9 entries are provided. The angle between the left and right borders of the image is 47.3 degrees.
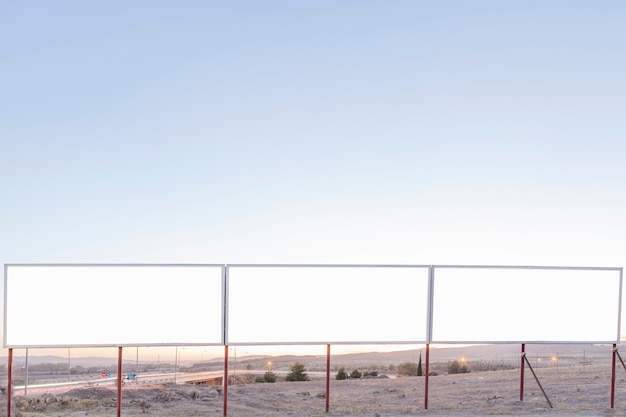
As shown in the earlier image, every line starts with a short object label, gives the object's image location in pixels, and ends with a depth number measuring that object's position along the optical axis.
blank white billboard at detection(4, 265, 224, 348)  12.31
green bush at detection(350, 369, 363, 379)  30.80
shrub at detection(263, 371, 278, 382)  27.75
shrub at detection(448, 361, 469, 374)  33.00
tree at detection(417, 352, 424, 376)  29.59
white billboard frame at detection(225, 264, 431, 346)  12.69
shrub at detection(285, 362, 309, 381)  27.66
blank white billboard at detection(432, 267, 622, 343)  13.28
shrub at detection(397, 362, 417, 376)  33.47
